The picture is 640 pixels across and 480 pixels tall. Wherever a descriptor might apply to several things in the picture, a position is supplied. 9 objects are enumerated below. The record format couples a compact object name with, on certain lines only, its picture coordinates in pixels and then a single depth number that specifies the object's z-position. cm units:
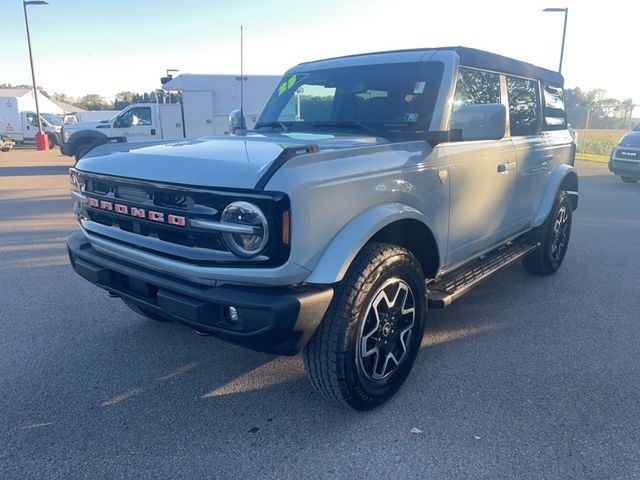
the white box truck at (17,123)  2942
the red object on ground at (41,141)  2542
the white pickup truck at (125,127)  1495
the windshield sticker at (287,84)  440
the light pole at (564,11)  1948
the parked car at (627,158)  1284
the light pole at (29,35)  2127
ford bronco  229
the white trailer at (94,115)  3845
